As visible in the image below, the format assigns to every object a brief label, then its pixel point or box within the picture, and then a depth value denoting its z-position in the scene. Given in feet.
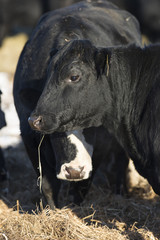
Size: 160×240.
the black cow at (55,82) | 28.55
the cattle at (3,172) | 38.04
